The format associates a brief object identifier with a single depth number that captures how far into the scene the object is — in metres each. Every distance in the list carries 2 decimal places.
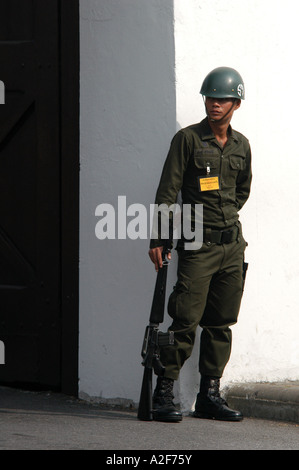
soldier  12.35
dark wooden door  14.00
